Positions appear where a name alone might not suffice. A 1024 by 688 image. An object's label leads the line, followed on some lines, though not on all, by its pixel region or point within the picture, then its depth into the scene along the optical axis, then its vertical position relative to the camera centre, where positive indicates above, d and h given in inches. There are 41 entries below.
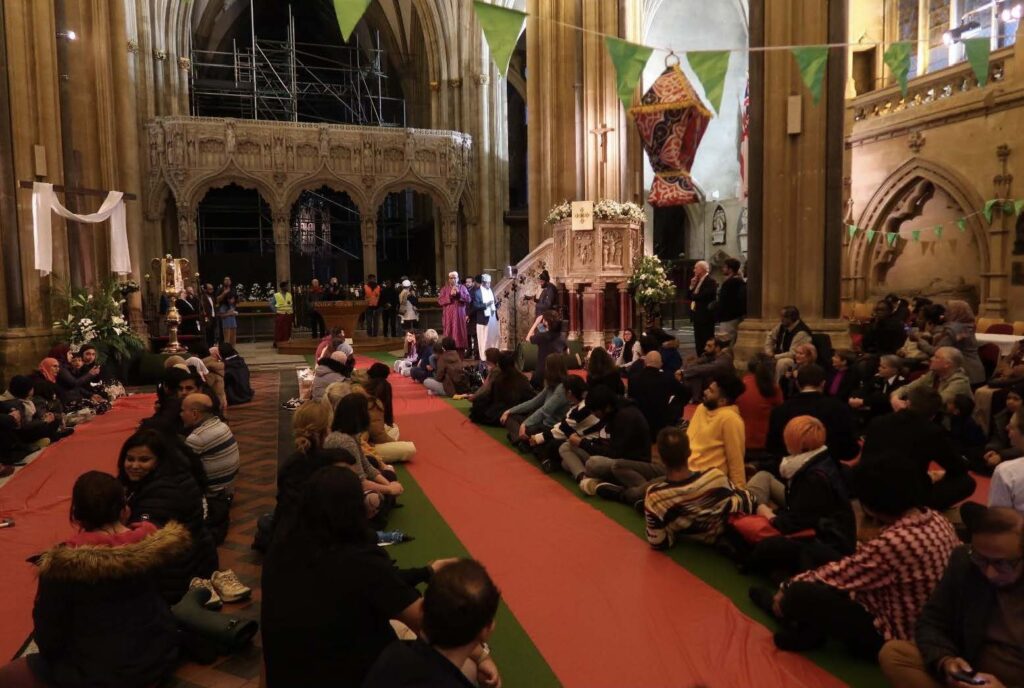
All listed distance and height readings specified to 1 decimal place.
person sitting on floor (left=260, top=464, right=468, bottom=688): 86.8 -35.4
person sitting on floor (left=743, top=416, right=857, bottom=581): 141.6 -44.0
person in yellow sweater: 181.5 -34.8
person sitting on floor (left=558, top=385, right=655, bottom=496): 210.1 -43.1
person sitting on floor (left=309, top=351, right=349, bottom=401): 293.1 -29.8
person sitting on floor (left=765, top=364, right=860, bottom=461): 187.6 -30.5
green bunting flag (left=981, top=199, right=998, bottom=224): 498.0 +53.3
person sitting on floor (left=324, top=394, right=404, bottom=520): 177.6 -33.7
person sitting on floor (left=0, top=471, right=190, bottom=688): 99.4 -41.1
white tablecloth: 323.6 -23.2
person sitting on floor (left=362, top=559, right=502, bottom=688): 67.7 -32.2
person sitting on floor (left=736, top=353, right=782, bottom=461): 217.9 -33.3
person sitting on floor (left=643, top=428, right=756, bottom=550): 160.2 -45.9
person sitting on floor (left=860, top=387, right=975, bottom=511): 165.8 -35.4
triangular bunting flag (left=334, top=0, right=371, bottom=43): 200.4 +78.7
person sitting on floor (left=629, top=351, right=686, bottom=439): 246.4 -32.6
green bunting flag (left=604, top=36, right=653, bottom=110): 243.3 +78.3
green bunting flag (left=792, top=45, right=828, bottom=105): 262.1 +80.9
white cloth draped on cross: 380.8 +45.7
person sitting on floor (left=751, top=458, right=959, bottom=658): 108.7 -44.4
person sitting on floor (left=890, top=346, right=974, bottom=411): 224.8 -27.3
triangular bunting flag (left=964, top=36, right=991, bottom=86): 254.8 +81.4
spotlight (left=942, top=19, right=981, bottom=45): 530.8 +188.4
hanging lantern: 427.8 +100.6
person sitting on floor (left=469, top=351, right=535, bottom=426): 309.4 -40.7
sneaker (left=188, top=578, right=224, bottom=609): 140.5 -56.9
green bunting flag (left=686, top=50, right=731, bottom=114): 243.9 +74.6
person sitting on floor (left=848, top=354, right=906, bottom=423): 245.9 -36.0
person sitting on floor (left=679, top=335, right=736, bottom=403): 295.3 -28.2
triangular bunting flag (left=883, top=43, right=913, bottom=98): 270.1 +84.4
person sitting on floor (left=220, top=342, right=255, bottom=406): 375.9 -40.4
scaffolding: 1002.1 +302.2
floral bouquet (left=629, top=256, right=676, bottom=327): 472.7 +4.4
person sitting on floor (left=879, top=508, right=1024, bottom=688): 89.5 -42.3
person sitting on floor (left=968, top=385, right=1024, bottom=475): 195.9 -45.3
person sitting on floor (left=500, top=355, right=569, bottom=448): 253.8 -38.0
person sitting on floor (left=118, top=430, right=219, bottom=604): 132.3 -34.5
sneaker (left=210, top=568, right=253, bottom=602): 144.1 -56.2
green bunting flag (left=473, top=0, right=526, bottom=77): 231.0 +85.9
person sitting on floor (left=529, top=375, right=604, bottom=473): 230.4 -42.4
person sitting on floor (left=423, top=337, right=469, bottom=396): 392.8 -43.1
